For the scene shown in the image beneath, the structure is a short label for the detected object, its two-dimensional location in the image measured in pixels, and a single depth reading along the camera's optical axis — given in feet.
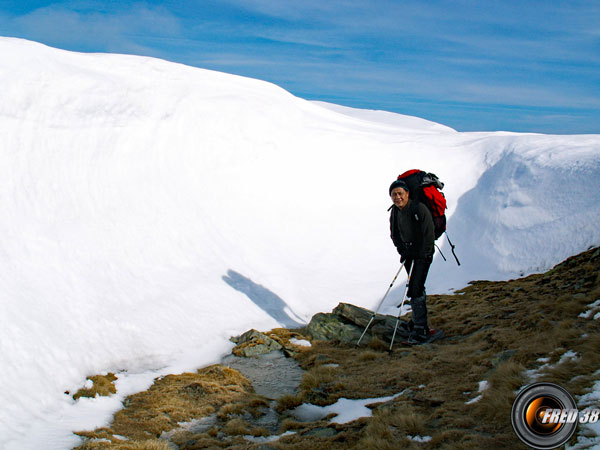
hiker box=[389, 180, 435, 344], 35.14
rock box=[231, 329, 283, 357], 38.99
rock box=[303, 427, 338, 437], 21.86
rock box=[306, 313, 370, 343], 41.14
